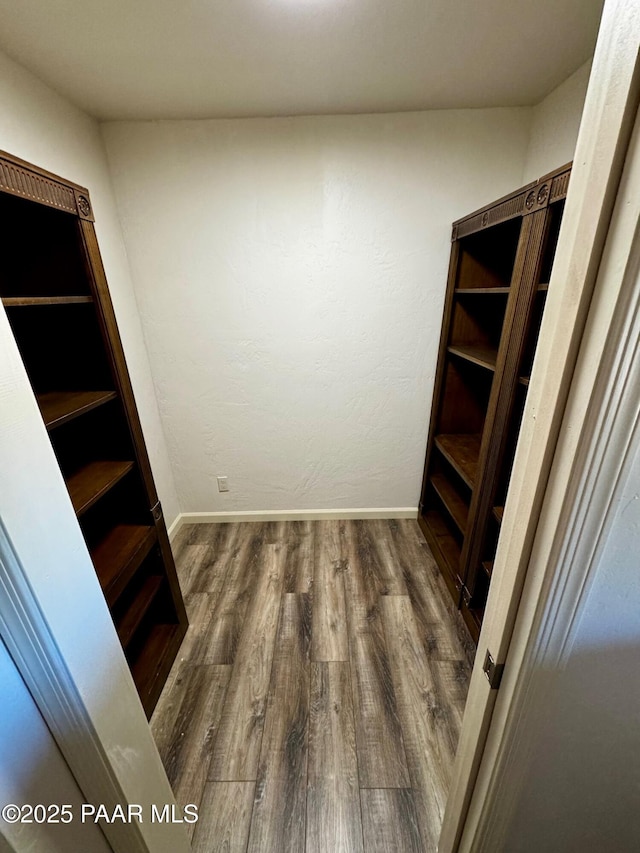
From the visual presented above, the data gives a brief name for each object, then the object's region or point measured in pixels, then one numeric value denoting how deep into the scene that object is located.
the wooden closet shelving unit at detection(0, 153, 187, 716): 1.04
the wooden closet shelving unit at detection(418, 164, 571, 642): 1.18
